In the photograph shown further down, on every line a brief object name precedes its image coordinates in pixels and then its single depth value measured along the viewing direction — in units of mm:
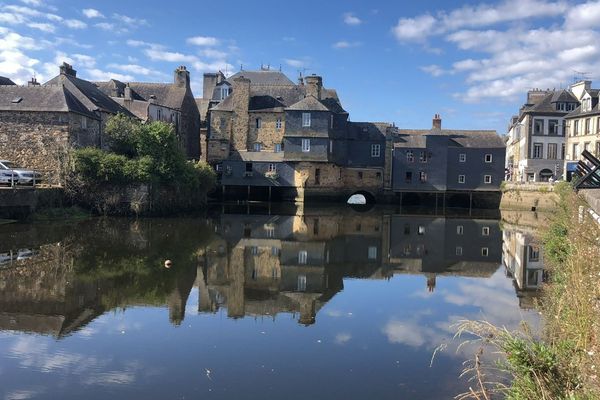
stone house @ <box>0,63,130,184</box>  31828
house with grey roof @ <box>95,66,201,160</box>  51181
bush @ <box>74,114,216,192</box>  31969
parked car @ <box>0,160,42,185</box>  27719
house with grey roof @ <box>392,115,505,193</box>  53656
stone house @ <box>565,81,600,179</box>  45828
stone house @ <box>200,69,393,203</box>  50531
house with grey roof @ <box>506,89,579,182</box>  52875
